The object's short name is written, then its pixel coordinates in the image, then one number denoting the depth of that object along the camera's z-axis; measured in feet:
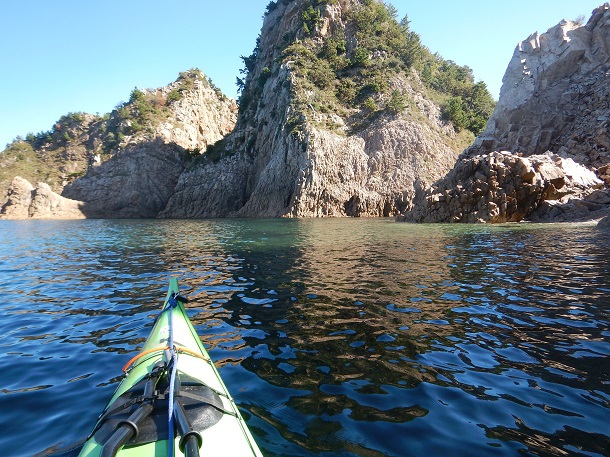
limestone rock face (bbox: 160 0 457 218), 169.78
